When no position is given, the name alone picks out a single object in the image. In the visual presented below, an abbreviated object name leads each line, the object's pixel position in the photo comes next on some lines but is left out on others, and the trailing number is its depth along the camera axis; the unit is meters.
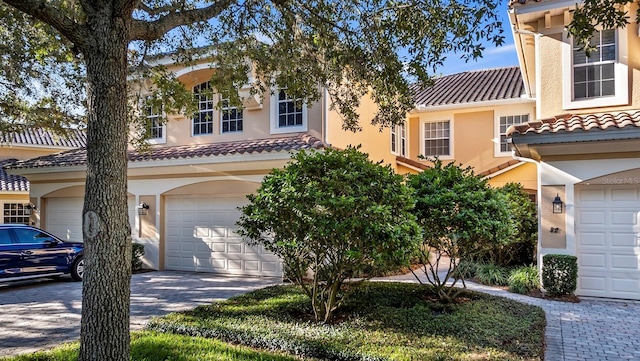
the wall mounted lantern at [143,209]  14.20
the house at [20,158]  20.69
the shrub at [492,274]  11.05
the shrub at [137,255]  13.66
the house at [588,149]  9.14
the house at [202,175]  12.56
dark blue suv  11.08
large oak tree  4.04
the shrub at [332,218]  6.34
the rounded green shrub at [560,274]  9.16
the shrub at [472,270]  12.09
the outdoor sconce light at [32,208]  16.20
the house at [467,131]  15.47
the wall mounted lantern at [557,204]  9.62
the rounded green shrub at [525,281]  10.01
